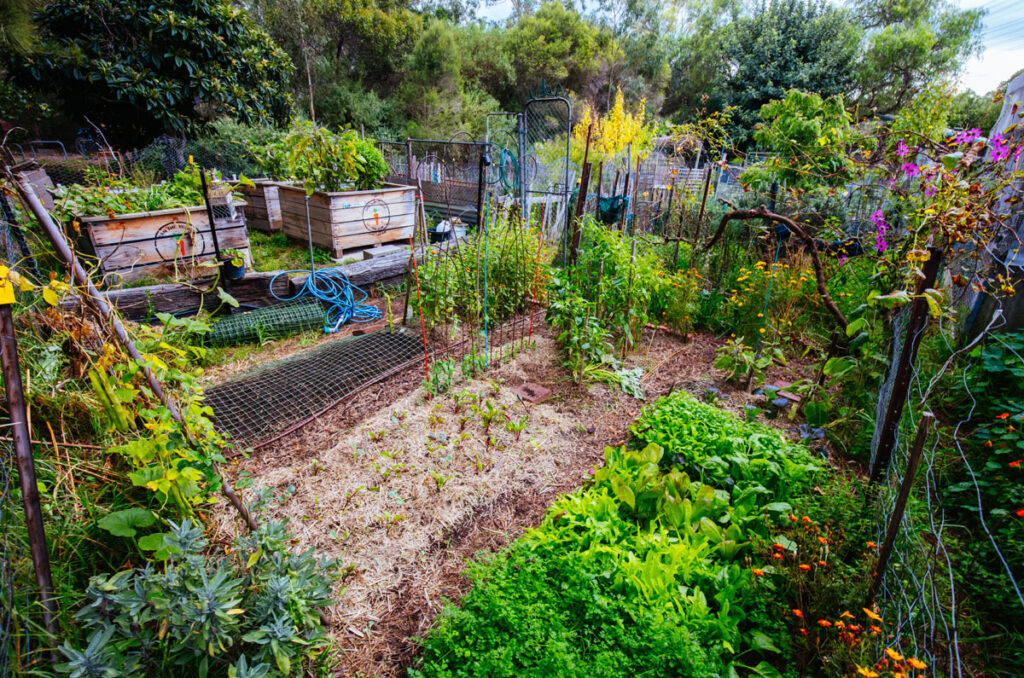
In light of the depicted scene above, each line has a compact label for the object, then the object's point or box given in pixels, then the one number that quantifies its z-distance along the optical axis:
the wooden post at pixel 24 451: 1.21
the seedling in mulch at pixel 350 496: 2.38
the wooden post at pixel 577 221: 4.27
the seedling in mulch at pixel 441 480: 2.52
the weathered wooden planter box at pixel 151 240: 4.34
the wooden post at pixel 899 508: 1.28
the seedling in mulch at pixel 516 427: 2.99
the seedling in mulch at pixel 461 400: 3.19
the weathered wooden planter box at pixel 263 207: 6.83
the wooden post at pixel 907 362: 1.76
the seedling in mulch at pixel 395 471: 2.59
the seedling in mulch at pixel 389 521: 2.30
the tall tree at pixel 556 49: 21.55
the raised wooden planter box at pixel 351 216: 5.63
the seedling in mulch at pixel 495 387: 3.40
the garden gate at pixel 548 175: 6.86
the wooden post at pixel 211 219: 4.14
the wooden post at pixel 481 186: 4.06
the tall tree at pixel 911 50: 17.48
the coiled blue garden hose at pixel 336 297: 4.61
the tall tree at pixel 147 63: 7.91
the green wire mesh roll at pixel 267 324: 4.03
